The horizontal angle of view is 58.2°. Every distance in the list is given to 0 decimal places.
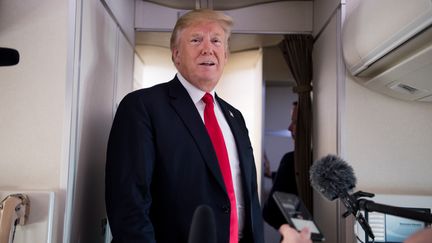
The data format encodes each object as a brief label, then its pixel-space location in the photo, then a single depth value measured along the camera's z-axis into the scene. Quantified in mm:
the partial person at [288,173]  2589
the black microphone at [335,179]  1106
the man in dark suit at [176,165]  1297
